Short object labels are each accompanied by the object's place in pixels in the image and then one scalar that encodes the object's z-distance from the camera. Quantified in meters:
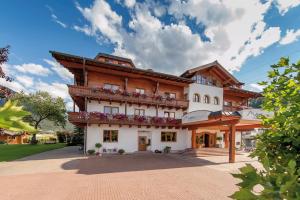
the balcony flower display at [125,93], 14.90
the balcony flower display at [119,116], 14.36
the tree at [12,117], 0.57
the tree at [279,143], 0.84
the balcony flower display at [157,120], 15.69
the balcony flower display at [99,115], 13.73
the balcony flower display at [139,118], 15.03
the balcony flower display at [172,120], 16.25
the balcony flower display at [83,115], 13.40
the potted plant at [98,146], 13.85
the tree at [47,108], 28.92
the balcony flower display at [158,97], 16.10
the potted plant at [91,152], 13.73
